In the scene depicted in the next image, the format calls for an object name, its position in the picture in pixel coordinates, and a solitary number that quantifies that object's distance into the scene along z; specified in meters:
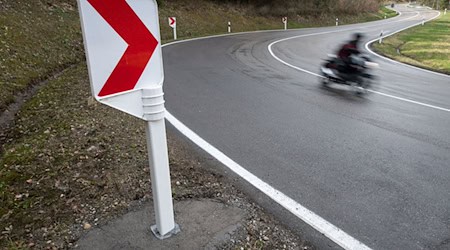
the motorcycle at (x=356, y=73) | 8.57
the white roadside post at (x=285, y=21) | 31.18
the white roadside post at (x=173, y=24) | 19.49
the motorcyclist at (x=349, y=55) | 8.65
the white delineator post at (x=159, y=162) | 2.33
